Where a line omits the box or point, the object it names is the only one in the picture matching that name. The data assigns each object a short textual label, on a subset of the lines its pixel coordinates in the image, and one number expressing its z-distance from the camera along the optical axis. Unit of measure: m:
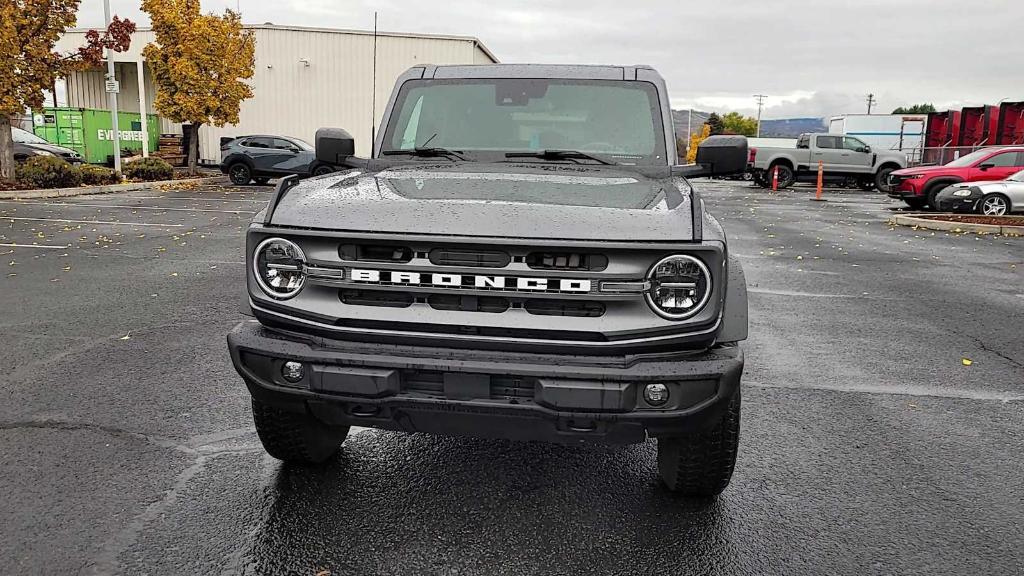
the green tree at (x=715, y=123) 134.74
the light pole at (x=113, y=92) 22.83
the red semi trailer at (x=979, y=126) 29.58
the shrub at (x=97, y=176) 20.86
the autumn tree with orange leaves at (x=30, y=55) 18.00
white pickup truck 29.28
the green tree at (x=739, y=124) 156.82
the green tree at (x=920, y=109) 139.62
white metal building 34.84
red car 18.48
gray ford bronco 2.55
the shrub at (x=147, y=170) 23.47
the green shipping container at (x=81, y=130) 27.55
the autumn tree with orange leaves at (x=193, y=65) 25.45
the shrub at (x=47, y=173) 19.16
